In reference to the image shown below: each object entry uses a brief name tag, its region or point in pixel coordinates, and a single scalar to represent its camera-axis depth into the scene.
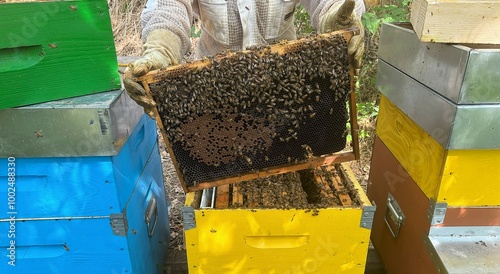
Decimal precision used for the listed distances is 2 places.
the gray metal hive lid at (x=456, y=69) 1.29
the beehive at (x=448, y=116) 1.32
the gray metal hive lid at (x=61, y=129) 1.49
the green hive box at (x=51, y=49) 1.39
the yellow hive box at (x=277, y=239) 1.70
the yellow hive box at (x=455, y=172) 1.47
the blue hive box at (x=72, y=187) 1.51
